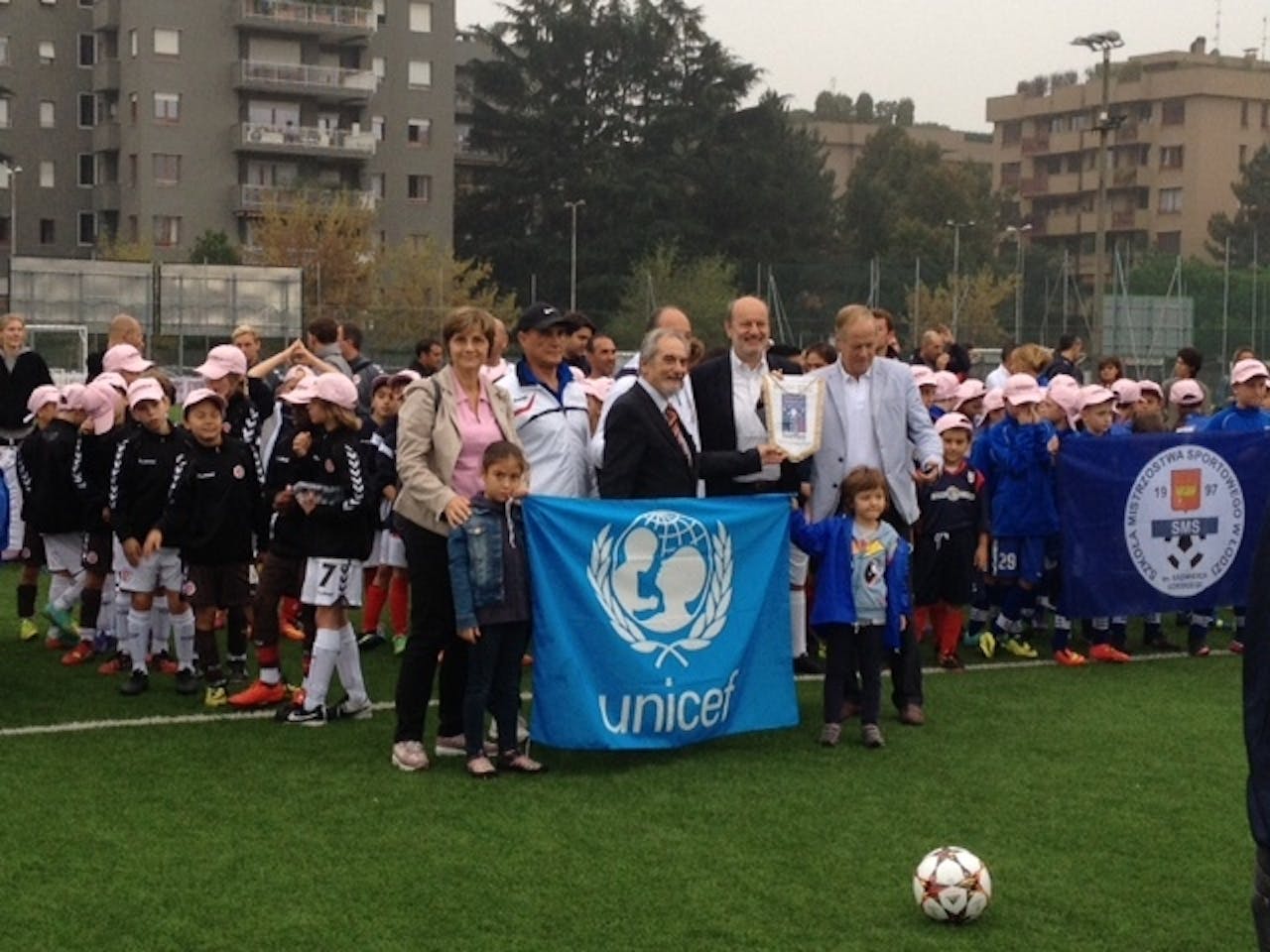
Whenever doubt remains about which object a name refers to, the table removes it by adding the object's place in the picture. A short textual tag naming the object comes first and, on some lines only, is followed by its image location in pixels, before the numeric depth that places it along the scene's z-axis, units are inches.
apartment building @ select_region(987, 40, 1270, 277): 4404.5
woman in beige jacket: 339.3
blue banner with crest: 486.3
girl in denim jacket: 332.5
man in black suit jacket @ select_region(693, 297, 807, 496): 406.6
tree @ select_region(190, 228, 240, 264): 2689.5
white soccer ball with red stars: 254.1
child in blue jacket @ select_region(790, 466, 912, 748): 372.5
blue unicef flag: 344.2
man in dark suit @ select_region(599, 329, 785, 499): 361.7
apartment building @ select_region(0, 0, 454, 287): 3078.2
